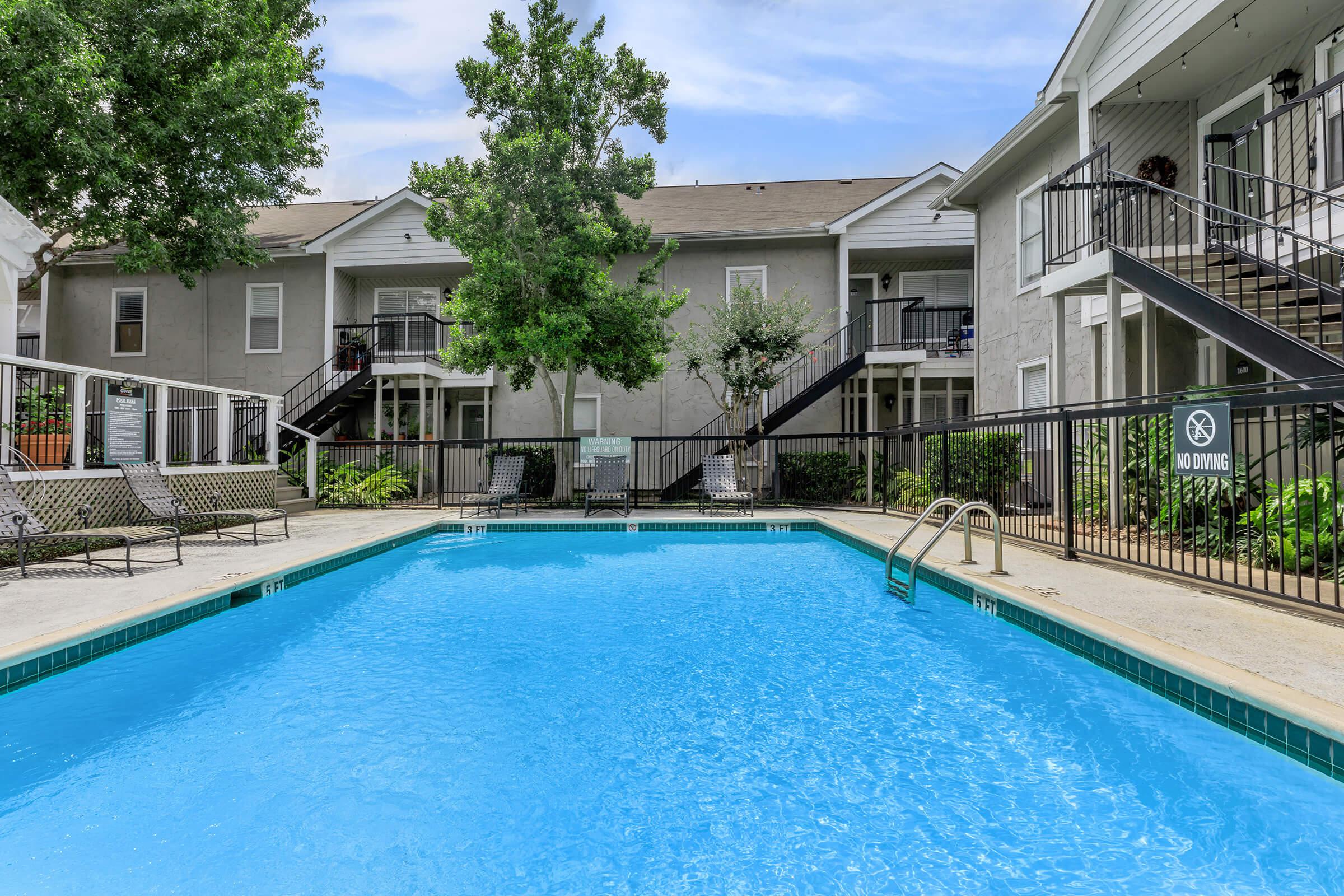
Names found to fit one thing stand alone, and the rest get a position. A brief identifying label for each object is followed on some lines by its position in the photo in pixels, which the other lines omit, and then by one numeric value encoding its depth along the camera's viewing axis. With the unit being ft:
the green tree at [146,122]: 36.91
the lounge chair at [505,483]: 38.86
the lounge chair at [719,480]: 39.06
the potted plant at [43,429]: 24.97
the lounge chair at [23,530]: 18.20
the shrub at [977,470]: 28.43
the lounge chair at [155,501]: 25.04
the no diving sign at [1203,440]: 14.44
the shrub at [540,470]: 46.93
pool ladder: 17.54
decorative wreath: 30.68
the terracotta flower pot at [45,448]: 24.89
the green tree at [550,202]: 36.99
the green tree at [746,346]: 40.98
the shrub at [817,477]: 43.14
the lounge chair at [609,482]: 38.70
